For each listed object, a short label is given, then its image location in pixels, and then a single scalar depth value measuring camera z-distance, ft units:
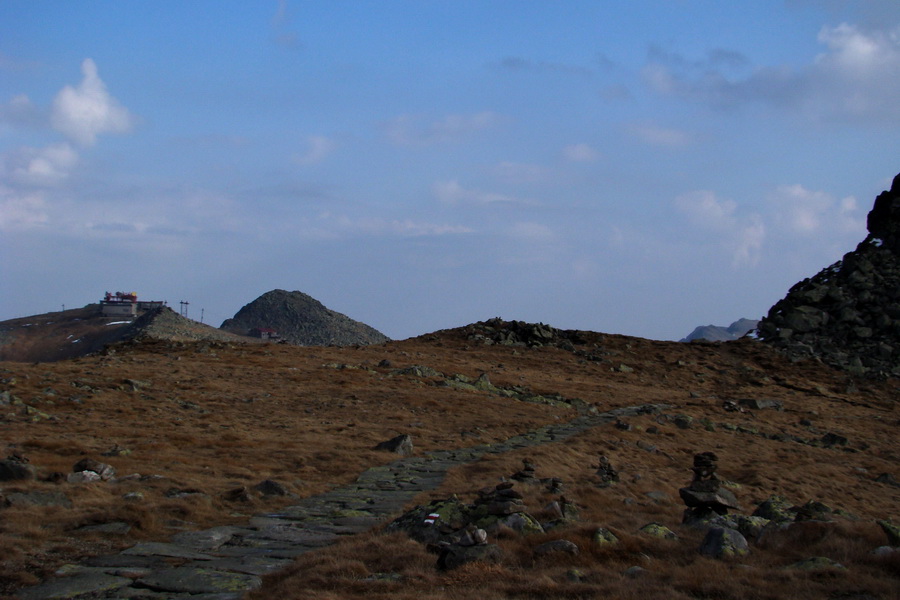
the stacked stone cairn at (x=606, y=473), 63.40
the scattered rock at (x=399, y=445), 75.31
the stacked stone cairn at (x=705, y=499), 44.45
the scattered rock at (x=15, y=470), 49.67
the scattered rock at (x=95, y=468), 53.57
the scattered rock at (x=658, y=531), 38.91
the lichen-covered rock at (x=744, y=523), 39.45
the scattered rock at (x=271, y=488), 53.47
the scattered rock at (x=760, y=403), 131.95
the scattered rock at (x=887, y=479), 85.44
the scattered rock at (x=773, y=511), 45.94
